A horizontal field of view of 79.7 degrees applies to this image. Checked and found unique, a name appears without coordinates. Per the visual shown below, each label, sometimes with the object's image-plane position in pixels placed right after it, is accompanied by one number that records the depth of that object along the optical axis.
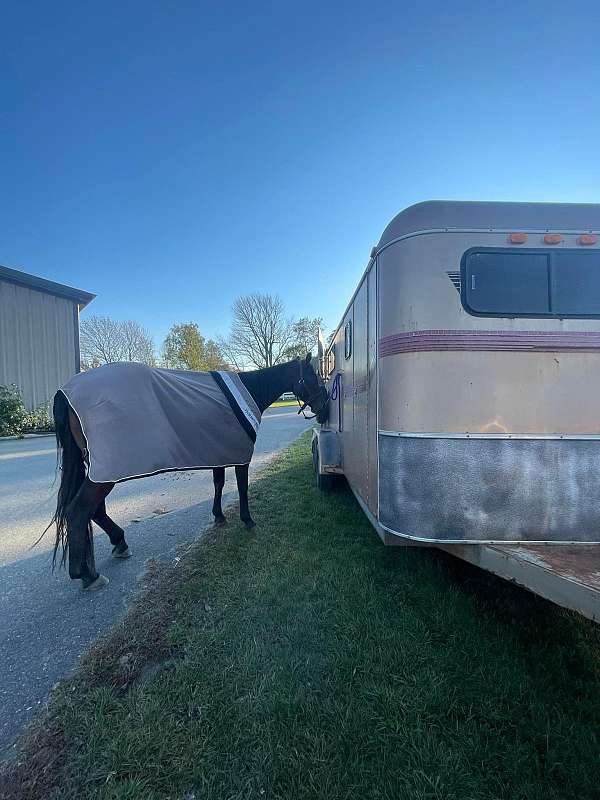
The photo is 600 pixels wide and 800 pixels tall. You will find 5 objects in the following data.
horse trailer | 2.08
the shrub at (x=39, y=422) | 16.03
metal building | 18.23
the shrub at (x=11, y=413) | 14.98
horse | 3.09
